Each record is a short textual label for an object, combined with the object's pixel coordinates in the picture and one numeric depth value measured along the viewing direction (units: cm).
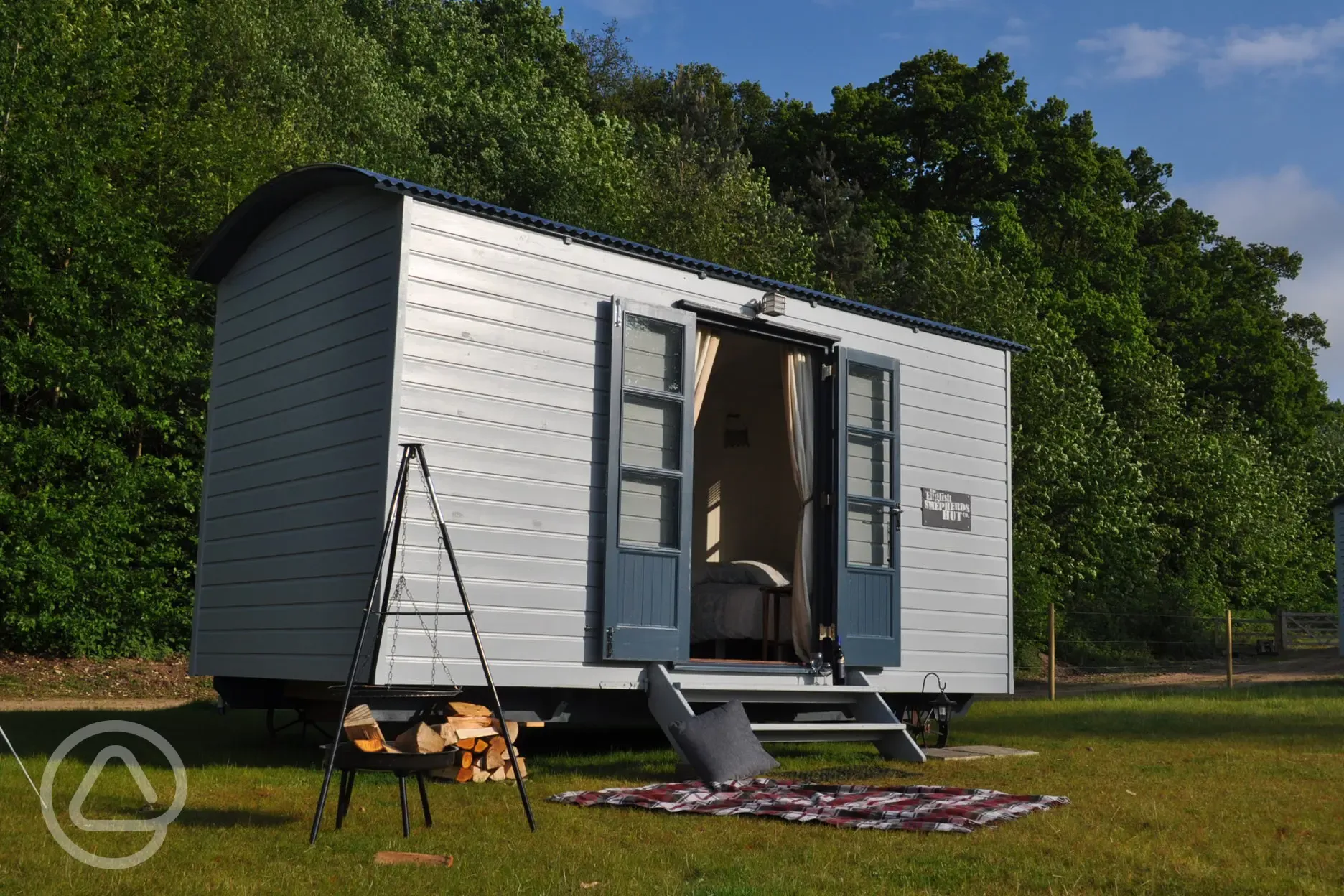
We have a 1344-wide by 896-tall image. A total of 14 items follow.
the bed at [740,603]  1009
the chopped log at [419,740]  582
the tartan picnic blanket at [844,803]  543
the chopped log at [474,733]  654
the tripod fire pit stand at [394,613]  485
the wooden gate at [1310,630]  2556
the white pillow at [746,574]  1013
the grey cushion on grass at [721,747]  685
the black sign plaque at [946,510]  929
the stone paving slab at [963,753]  827
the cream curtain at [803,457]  870
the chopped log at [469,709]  671
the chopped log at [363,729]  522
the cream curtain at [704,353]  845
